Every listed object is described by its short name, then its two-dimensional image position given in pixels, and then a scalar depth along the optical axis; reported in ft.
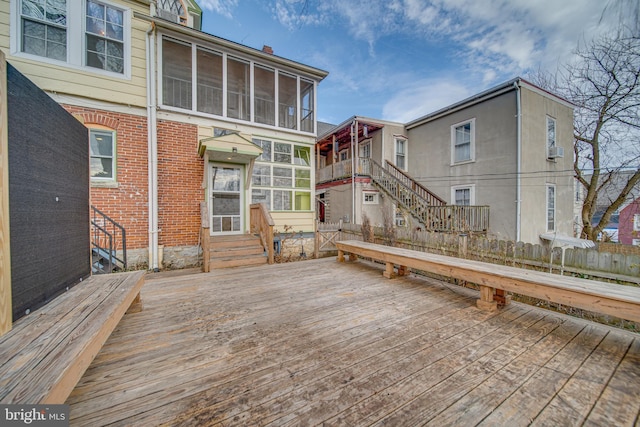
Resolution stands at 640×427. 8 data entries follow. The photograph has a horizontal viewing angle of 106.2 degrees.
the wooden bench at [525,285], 6.72
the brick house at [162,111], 16.90
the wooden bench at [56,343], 3.43
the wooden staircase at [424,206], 28.30
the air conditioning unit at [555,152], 29.84
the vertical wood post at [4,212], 4.46
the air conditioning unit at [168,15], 23.87
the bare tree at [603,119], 29.94
